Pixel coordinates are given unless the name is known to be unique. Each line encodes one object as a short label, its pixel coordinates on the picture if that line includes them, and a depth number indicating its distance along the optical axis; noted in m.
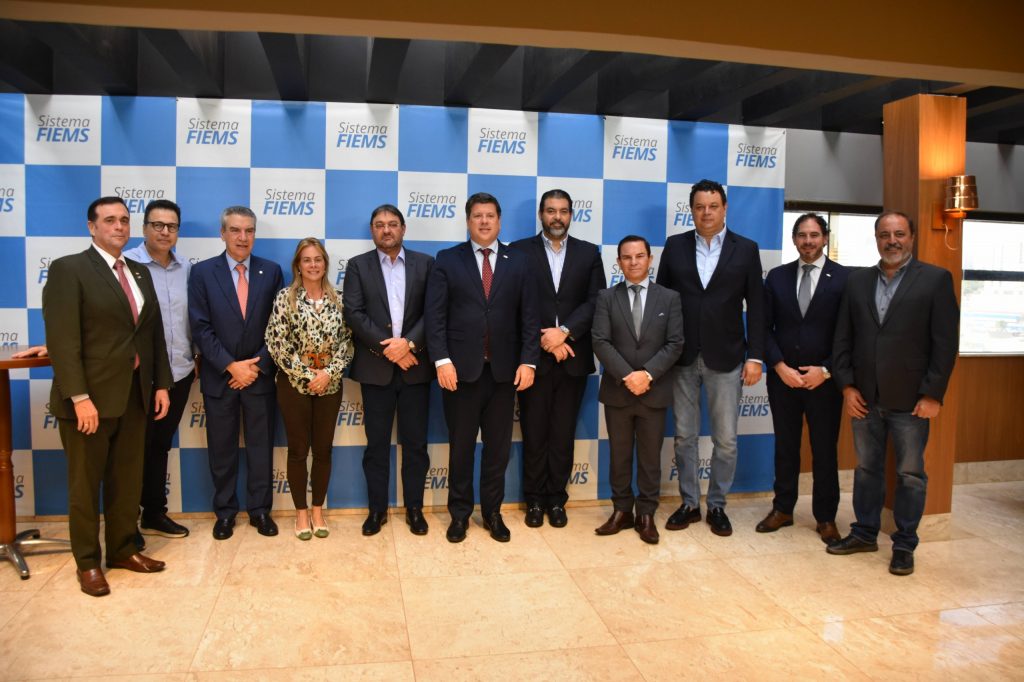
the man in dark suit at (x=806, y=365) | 3.68
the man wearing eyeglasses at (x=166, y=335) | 3.57
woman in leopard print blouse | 3.53
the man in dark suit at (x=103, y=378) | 2.90
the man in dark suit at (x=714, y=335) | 3.75
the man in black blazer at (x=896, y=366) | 3.27
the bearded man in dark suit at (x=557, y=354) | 3.80
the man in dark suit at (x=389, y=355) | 3.65
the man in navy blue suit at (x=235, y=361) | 3.59
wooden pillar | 3.72
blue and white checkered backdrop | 3.85
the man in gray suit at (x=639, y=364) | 3.64
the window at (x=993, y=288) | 5.35
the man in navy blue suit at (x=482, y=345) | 3.59
